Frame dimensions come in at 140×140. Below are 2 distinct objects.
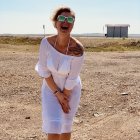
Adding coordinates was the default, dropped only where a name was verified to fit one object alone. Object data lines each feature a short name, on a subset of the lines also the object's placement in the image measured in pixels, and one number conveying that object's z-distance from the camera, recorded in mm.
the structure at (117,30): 47371
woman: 2515
